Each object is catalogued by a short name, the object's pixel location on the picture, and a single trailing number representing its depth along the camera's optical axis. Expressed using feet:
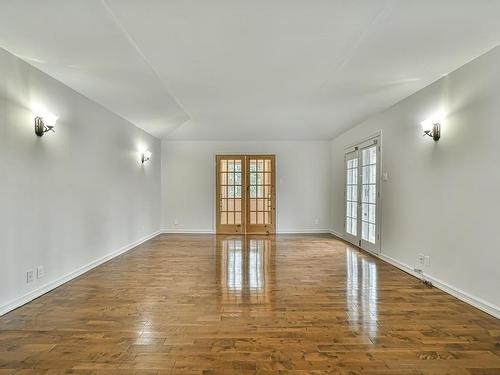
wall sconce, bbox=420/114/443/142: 11.65
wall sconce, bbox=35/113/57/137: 10.54
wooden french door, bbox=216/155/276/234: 25.54
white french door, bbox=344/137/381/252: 17.01
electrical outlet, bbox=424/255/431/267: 12.19
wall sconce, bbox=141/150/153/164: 20.95
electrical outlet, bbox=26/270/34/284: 10.03
